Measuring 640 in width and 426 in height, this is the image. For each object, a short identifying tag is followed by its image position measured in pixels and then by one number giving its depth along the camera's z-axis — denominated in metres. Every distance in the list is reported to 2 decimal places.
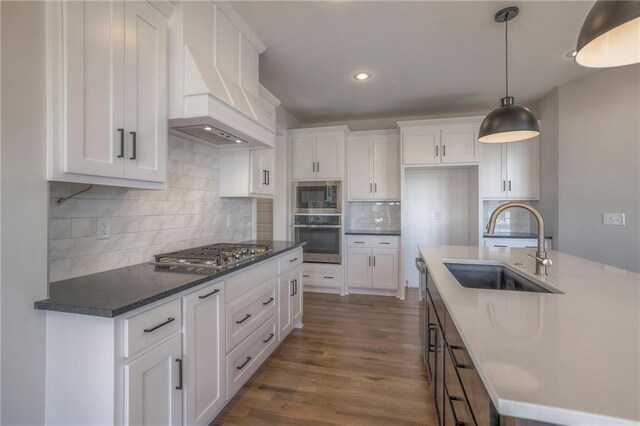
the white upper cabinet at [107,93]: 1.23
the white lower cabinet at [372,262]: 4.27
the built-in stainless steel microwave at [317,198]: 4.35
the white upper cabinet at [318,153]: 4.37
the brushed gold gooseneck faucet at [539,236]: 1.57
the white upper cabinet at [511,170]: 4.15
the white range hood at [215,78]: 1.82
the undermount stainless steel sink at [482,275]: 1.98
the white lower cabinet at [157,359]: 1.17
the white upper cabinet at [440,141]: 4.05
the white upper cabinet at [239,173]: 2.79
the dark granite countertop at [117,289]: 1.16
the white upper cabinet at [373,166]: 4.49
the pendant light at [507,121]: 2.09
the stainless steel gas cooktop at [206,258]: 1.80
